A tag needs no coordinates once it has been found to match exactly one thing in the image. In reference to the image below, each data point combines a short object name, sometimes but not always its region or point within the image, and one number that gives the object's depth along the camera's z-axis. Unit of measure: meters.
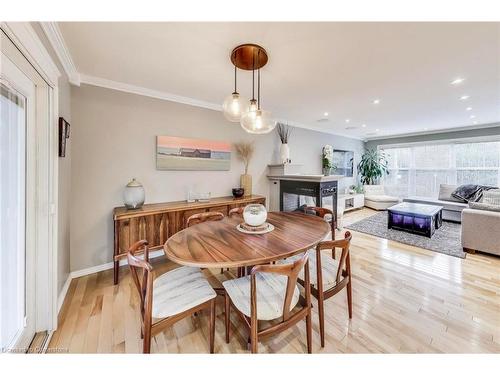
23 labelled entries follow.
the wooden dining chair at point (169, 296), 1.14
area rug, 3.21
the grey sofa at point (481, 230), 2.83
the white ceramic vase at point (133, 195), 2.47
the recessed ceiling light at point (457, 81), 2.51
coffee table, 3.76
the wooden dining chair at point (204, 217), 2.19
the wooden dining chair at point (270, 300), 1.11
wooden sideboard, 2.27
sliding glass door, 1.23
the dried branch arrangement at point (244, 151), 3.72
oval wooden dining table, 1.21
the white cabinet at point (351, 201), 5.56
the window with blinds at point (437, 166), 5.15
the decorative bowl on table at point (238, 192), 3.47
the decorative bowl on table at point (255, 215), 1.78
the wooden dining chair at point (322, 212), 2.61
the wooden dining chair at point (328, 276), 1.43
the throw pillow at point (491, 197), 3.67
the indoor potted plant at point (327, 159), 5.45
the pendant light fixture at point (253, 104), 1.84
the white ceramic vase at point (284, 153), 4.27
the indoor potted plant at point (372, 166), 6.72
